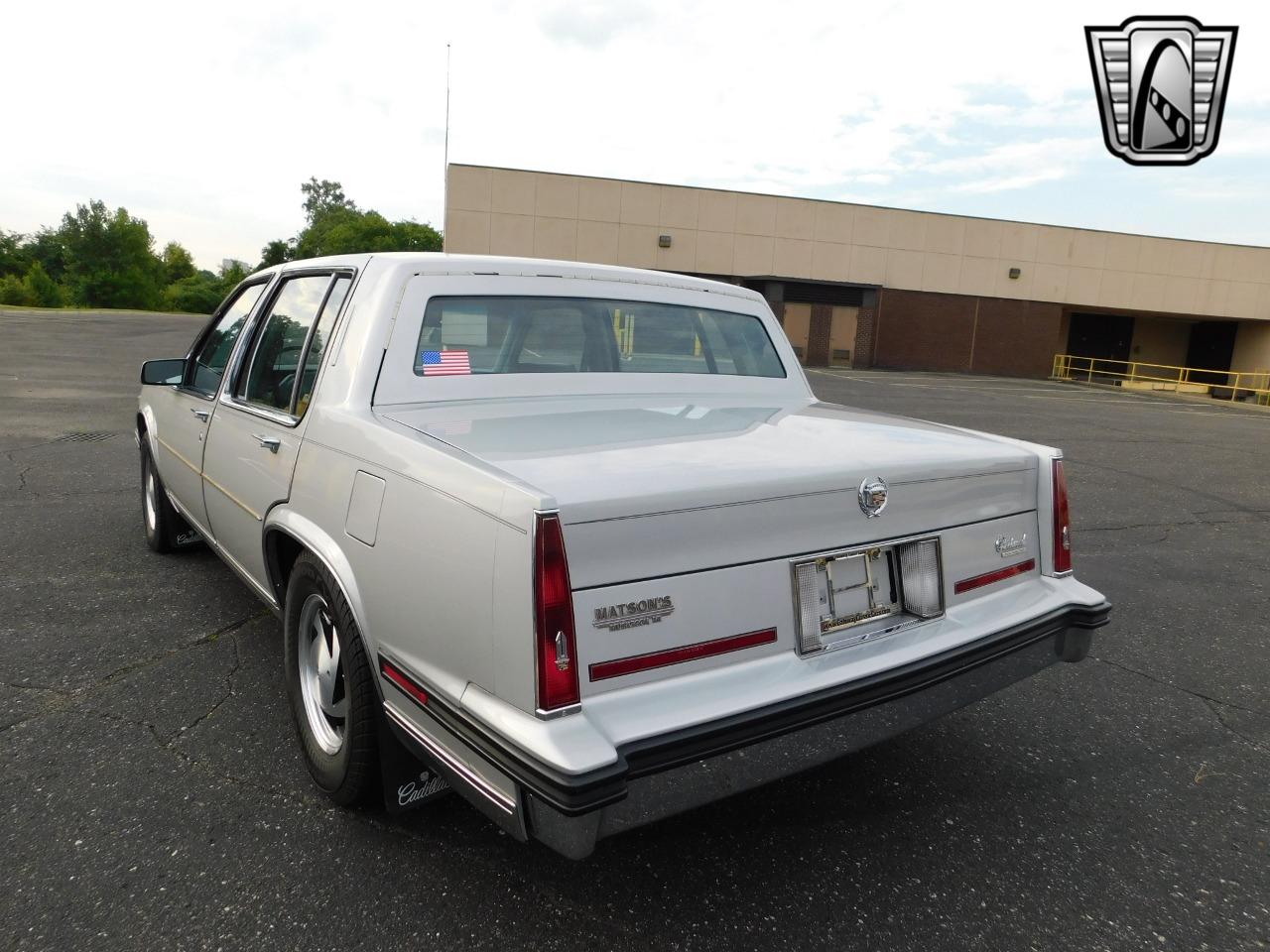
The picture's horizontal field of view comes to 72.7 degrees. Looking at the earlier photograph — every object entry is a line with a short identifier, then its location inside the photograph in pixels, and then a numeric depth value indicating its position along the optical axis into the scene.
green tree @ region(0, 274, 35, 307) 79.88
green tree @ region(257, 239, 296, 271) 113.03
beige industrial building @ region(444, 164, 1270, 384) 29.98
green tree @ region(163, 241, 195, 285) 123.66
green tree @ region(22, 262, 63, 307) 81.44
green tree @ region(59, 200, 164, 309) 90.75
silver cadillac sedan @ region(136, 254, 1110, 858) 1.81
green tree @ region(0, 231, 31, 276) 95.31
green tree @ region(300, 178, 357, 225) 115.38
